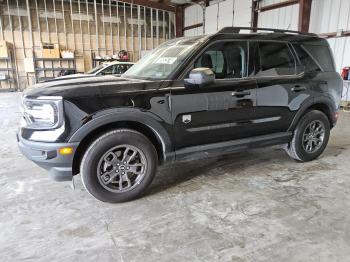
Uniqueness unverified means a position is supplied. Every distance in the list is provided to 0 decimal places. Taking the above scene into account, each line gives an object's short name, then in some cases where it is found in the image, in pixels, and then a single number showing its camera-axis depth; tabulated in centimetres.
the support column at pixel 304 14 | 925
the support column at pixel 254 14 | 1141
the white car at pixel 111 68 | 973
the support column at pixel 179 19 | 1647
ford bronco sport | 243
